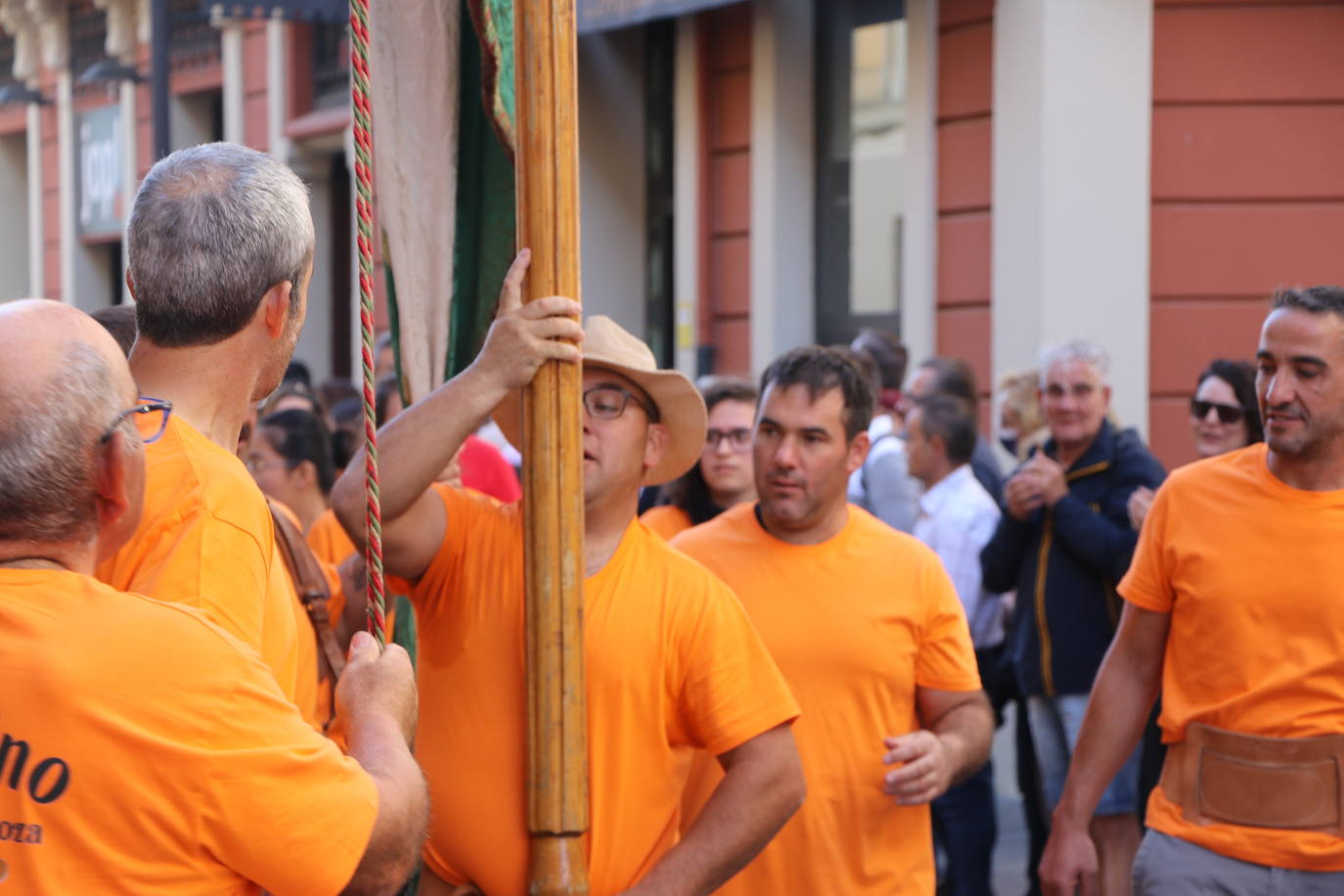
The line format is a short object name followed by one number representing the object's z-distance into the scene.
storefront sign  17.44
